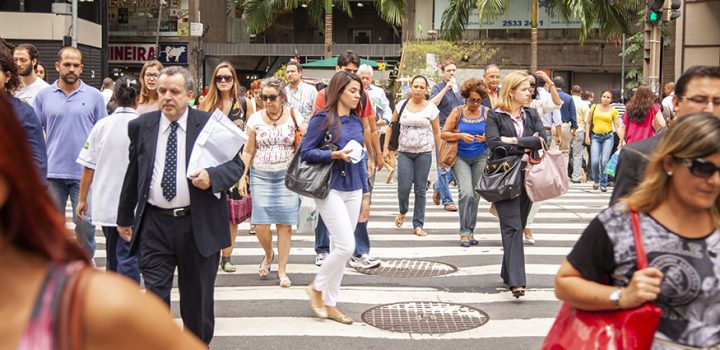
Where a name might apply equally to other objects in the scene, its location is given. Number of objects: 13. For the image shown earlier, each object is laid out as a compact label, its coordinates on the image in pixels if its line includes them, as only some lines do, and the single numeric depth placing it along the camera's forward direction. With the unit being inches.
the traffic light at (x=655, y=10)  653.9
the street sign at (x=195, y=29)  1469.7
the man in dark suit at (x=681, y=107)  149.9
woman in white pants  266.8
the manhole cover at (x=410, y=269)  342.3
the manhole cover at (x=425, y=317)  262.5
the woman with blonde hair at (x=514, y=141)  296.7
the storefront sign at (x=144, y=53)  1754.4
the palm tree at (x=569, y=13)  1317.7
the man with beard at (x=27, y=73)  333.4
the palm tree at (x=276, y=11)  1283.2
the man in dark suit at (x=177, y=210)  203.5
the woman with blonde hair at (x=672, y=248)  116.8
